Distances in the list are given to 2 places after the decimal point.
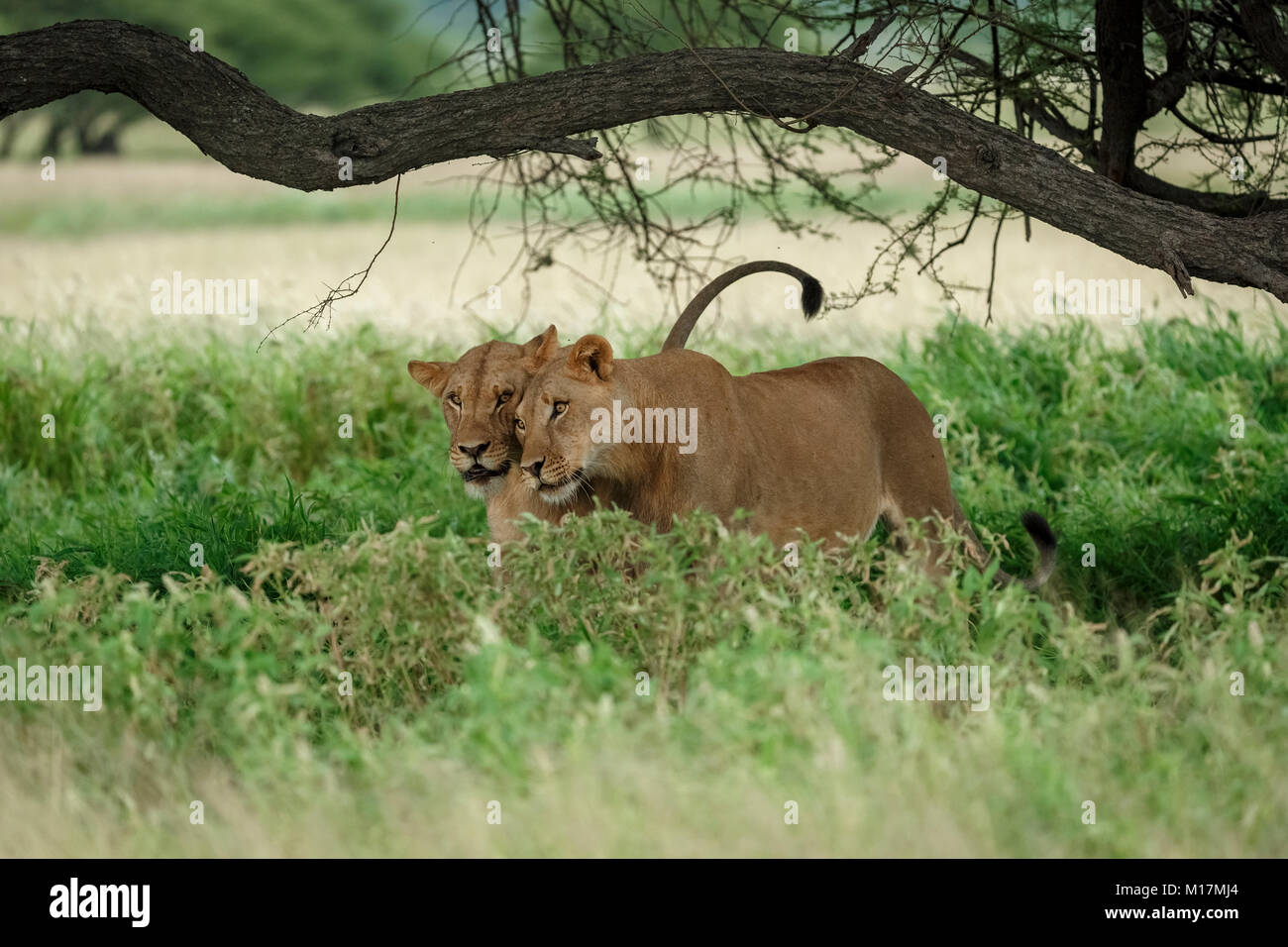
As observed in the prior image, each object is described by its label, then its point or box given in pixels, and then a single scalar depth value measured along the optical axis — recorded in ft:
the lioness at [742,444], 33.53
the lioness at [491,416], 34.68
